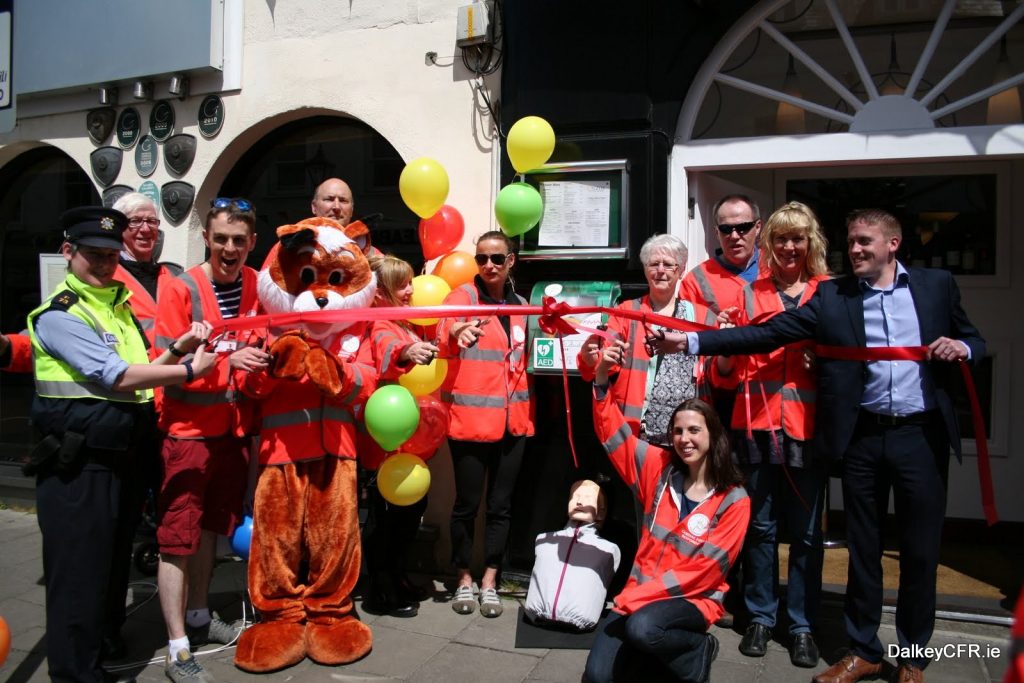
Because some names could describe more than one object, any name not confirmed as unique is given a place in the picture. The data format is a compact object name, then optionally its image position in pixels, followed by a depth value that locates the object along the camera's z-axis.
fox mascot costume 3.75
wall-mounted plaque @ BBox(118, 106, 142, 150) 6.13
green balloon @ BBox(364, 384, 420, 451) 3.81
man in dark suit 3.47
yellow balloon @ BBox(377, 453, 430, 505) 4.11
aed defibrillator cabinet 4.56
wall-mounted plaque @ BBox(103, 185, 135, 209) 6.12
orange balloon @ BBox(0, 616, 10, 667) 2.56
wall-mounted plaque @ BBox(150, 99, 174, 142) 6.02
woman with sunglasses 4.37
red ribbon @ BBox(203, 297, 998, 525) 3.55
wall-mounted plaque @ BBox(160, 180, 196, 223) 5.95
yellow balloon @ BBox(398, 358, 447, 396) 4.18
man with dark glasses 4.04
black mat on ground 4.02
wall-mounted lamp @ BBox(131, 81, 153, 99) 5.97
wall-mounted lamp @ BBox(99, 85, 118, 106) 6.13
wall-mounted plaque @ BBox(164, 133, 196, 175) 5.95
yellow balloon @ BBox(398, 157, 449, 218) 4.59
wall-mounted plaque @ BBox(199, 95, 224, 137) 5.87
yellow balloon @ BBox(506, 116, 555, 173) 4.44
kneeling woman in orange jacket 3.38
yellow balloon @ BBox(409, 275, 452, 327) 4.37
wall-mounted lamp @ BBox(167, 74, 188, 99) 5.86
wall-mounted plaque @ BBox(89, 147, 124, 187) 6.19
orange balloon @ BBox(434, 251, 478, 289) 4.66
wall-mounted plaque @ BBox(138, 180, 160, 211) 6.06
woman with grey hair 4.02
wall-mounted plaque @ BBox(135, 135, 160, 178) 6.07
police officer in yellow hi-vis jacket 3.35
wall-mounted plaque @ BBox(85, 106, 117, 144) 6.23
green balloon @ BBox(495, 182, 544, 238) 4.41
